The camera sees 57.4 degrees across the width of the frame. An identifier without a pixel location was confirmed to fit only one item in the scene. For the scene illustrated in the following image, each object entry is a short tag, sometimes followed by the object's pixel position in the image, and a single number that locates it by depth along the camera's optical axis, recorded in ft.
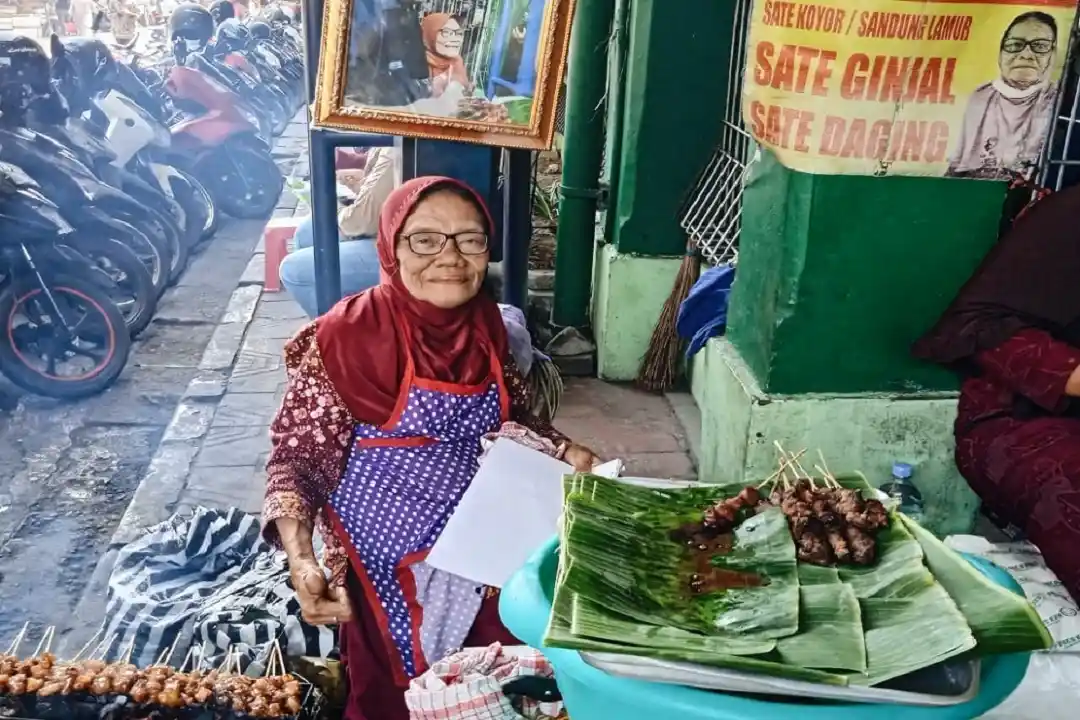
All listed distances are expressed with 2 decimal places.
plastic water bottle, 9.14
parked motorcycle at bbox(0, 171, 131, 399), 16.21
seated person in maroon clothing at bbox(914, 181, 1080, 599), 7.65
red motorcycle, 29.04
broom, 15.65
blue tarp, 12.50
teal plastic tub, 3.45
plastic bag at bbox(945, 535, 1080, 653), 7.14
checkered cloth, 5.76
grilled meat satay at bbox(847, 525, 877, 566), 4.53
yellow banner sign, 7.53
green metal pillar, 16.48
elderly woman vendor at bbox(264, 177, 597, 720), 7.73
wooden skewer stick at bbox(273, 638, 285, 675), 7.79
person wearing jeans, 13.67
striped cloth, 8.66
